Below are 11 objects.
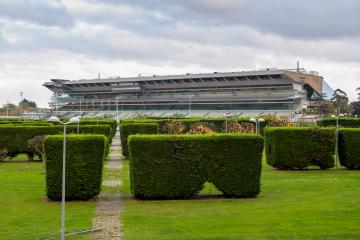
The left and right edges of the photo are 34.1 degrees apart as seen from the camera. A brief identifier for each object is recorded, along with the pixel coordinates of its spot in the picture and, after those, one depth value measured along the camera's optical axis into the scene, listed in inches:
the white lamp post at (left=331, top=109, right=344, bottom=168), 1058.7
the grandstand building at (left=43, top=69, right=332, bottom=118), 4699.8
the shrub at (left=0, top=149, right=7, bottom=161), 1289.4
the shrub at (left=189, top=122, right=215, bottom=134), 1298.7
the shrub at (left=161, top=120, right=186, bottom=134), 1926.7
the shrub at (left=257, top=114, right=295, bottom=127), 1990.2
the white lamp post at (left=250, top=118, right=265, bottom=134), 1921.8
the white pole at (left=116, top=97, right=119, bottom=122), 5209.2
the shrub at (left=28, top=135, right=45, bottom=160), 1131.3
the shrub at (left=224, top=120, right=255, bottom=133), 1800.6
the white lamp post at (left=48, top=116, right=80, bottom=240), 472.3
